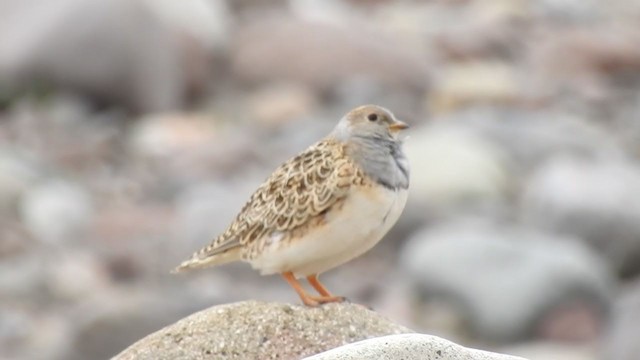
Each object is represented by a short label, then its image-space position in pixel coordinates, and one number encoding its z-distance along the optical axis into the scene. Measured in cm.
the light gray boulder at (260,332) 991
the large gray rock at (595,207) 2689
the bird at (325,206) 1024
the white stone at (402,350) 860
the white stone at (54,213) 2730
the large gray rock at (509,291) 2377
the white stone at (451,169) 2883
